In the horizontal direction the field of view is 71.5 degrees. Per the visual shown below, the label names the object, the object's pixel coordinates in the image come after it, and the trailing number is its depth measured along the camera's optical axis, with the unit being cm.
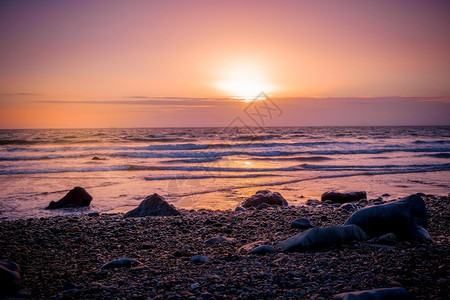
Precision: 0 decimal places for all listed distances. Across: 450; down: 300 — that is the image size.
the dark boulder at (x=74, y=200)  903
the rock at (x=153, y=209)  758
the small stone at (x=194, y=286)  330
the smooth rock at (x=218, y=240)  513
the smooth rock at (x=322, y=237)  442
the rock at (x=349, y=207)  773
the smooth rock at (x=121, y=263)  406
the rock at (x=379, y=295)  271
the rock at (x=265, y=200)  890
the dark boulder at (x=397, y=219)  473
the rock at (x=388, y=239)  451
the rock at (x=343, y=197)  958
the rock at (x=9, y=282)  323
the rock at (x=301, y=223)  579
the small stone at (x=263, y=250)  444
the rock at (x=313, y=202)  921
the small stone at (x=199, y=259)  418
